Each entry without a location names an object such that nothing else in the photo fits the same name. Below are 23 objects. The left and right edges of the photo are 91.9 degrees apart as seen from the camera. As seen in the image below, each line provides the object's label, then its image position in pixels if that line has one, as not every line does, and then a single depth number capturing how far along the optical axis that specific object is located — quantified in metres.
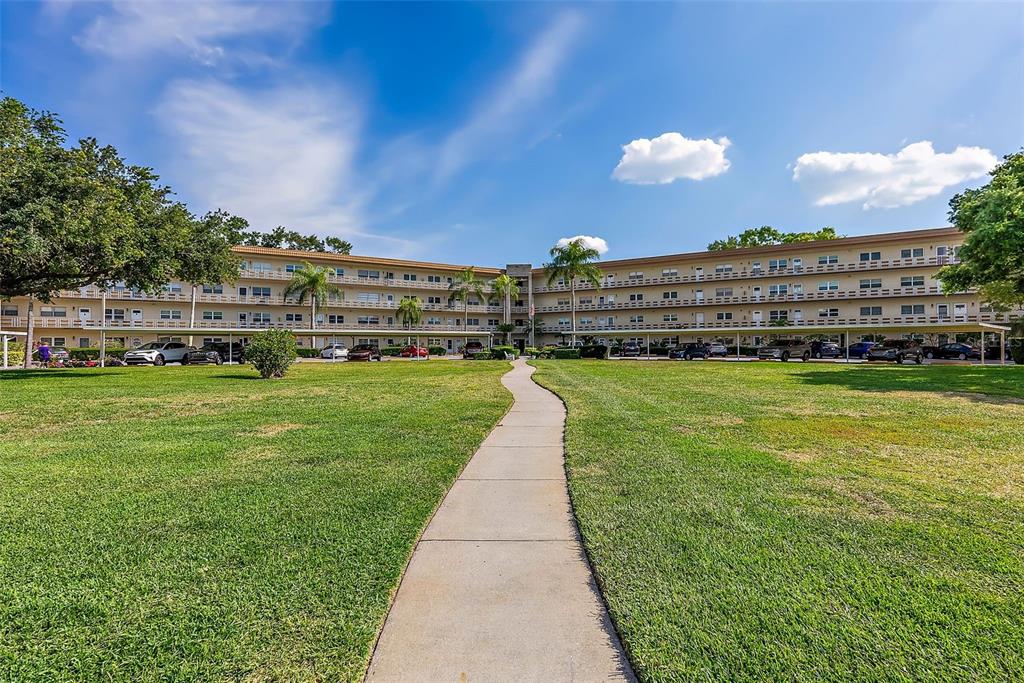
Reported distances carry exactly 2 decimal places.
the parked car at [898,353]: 33.34
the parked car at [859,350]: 38.84
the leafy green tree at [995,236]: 16.13
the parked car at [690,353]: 40.78
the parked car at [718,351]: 42.62
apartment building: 43.50
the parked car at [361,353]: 40.44
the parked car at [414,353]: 46.12
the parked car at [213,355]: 33.97
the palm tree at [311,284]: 47.69
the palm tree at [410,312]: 53.28
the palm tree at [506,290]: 54.88
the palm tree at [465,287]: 55.59
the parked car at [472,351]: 41.43
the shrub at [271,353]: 19.95
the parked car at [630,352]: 46.91
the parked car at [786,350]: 37.00
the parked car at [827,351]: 39.19
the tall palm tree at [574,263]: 48.50
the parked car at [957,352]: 37.62
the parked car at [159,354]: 32.34
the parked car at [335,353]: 40.24
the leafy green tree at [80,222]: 15.78
